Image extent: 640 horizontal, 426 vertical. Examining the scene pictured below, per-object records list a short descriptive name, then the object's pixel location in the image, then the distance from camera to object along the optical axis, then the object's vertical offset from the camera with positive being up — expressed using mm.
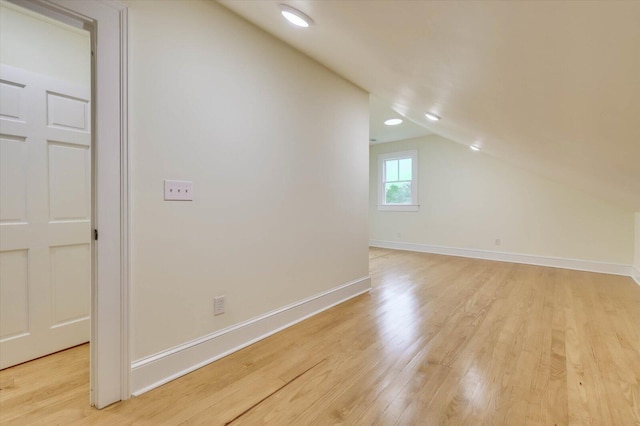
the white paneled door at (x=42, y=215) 1709 -57
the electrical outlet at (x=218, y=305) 1771 -626
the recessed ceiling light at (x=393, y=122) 4355 +1393
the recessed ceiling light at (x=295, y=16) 1576 +1126
